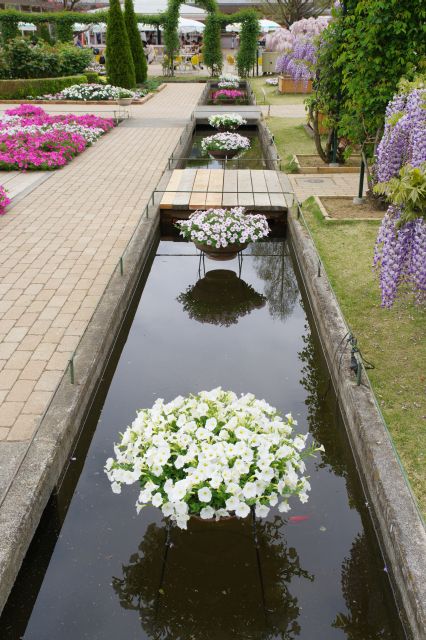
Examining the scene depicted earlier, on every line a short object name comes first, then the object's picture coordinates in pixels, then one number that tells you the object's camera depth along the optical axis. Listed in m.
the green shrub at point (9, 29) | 30.20
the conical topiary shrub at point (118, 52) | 21.98
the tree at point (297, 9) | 37.31
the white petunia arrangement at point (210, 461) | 3.22
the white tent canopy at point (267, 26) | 34.21
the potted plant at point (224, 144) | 13.41
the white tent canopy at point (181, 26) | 33.47
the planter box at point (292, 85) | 24.91
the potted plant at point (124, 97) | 21.34
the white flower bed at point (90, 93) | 21.81
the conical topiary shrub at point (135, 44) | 24.83
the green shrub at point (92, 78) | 24.41
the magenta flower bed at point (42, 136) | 12.34
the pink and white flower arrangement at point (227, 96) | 22.50
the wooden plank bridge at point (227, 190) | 9.30
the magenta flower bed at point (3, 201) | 9.40
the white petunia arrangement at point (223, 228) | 7.53
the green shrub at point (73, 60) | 24.28
